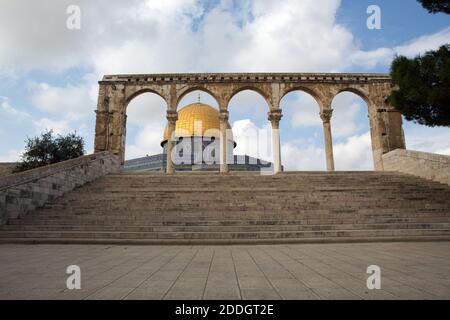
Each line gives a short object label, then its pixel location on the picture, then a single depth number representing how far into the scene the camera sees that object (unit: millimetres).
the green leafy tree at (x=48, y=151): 19219
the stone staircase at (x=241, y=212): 8203
